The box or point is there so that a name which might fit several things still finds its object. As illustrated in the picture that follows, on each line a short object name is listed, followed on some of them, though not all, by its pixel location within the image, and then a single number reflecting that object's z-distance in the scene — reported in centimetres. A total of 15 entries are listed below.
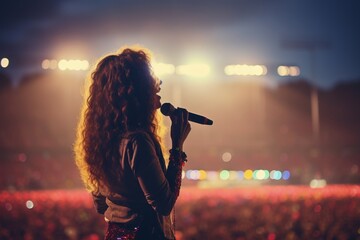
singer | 313
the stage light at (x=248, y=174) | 4397
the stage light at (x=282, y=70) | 3482
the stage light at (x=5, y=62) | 2872
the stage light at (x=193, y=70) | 3288
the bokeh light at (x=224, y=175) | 4217
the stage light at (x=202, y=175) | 4196
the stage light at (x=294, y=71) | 3447
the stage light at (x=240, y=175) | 4315
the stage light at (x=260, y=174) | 4375
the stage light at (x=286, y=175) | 4112
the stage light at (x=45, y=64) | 3042
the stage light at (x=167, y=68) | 3140
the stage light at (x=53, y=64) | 3046
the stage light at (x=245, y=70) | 3459
